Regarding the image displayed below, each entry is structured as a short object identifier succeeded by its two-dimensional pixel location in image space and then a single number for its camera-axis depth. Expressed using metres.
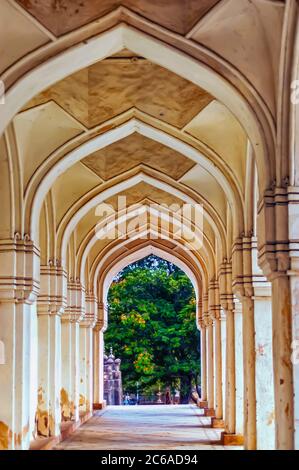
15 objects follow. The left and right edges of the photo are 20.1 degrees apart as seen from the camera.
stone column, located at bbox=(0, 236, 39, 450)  9.84
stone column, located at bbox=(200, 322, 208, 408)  21.53
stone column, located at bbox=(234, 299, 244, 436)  12.62
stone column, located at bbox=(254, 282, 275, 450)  10.26
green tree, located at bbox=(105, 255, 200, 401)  30.62
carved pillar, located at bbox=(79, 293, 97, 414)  18.41
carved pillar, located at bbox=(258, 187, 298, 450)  7.65
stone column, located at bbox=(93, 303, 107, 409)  21.30
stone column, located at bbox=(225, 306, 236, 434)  12.74
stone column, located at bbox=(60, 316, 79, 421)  15.45
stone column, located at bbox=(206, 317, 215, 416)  18.53
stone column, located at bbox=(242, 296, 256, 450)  10.41
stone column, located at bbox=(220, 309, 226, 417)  15.66
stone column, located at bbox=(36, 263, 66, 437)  12.90
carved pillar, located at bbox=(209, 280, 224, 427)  15.80
